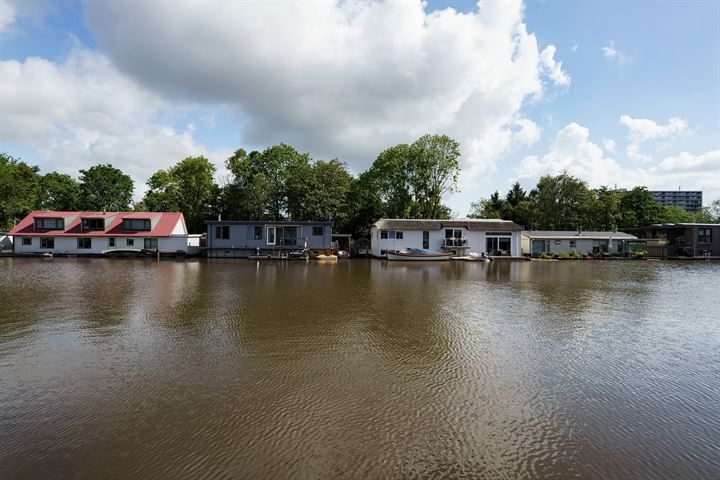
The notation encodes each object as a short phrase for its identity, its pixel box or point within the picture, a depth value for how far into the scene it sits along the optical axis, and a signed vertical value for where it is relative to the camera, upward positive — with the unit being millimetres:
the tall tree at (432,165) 47375 +8836
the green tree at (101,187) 54281 +6916
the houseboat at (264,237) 39031 -389
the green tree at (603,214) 51031 +2624
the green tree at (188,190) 52719 +6441
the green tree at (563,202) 51438 +4366
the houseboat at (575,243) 44281 -1210
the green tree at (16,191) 45312 +5543
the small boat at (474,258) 37625 -2550
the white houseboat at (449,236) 40219 -320
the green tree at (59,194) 54575 +6096
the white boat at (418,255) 36344 -2166
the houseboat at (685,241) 44875 -1028
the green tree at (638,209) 58688 +3890
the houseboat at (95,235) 38656 -142
